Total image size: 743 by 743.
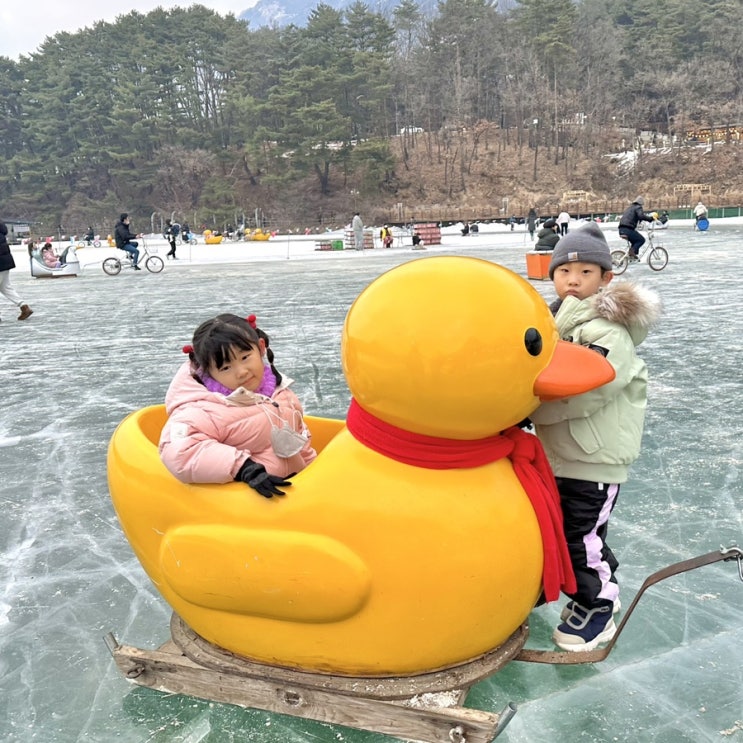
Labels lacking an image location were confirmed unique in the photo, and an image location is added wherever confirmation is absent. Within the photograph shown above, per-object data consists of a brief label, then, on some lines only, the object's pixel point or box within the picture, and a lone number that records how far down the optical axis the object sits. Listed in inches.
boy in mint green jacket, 72.2
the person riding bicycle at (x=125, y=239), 599.8
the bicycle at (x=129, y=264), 624.1
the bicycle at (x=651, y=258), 460.1
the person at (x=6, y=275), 325.1
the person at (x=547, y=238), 431.4
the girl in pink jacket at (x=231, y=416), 67.6
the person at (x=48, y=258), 616.7
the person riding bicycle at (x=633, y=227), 473.4
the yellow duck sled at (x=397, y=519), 60.8
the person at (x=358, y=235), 860.0
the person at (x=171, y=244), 824.9
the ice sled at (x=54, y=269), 611.2
